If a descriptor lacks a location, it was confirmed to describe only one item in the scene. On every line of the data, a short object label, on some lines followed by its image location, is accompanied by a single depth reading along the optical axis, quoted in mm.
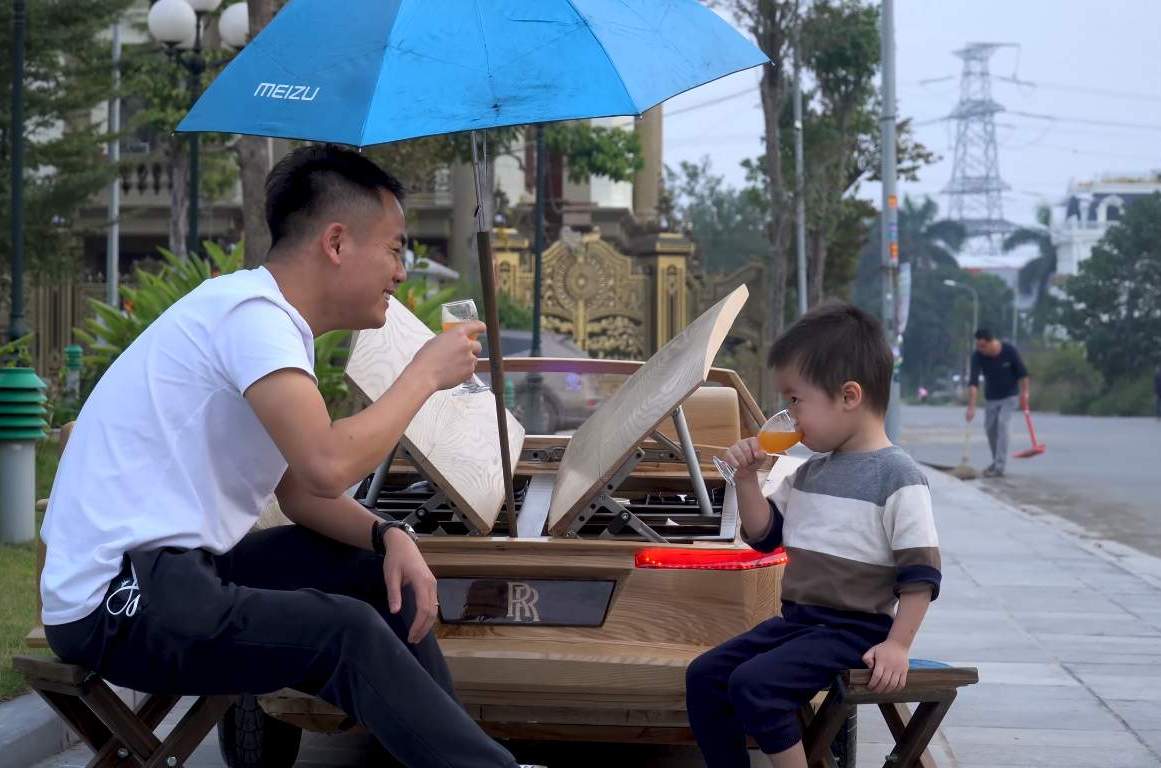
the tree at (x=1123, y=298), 71250
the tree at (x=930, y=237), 148875
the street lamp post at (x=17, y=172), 11422
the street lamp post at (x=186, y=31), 16531
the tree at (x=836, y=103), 36781
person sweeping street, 19281
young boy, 3762
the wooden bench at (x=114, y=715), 3438
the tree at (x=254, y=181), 12305
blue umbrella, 3889
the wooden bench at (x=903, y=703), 3689
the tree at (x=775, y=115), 33906
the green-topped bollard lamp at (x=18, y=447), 9281
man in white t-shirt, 3176
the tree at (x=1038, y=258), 141250
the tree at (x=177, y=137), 29844
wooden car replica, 4301
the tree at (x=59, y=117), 21047
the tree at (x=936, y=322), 141125
